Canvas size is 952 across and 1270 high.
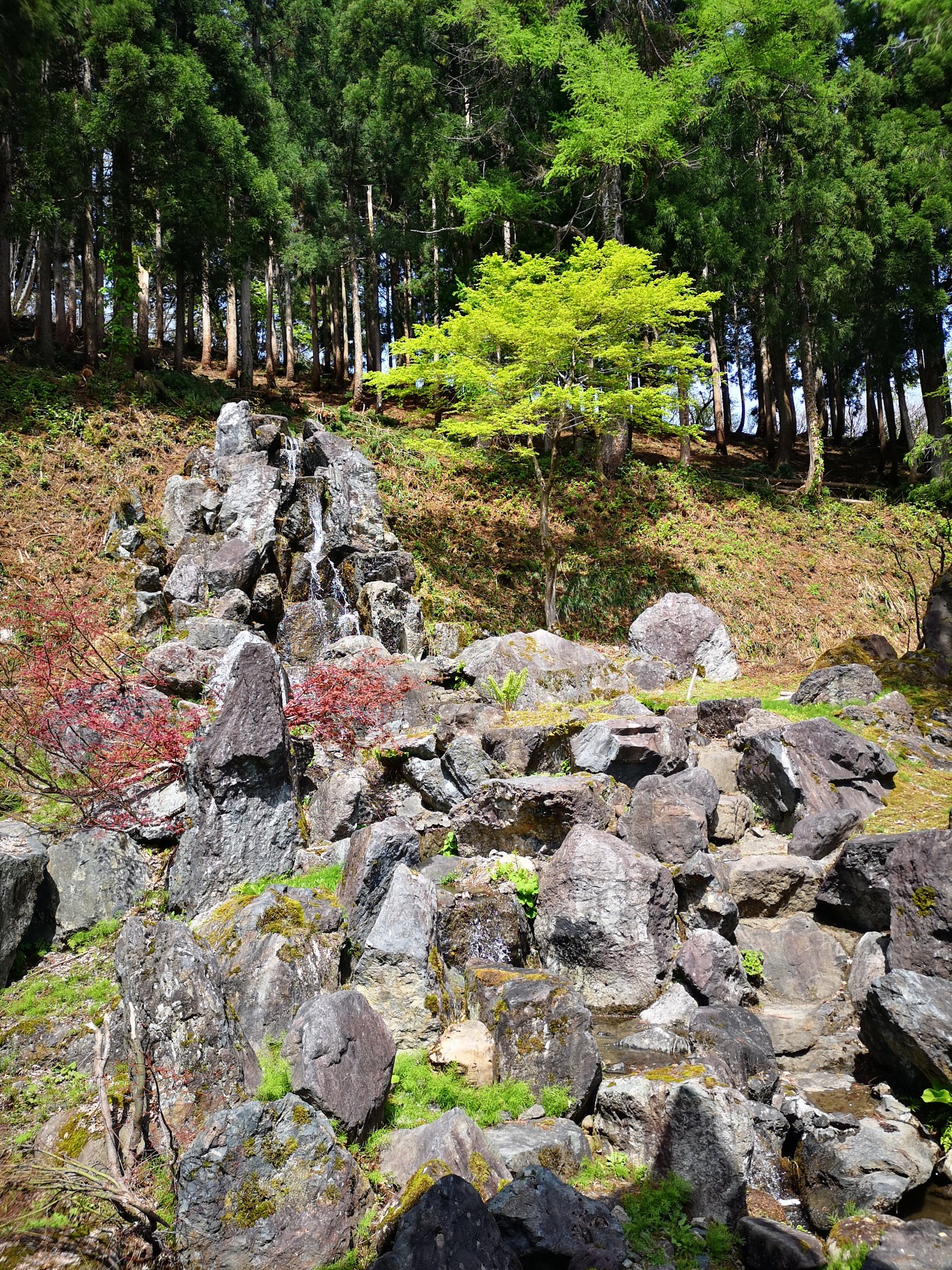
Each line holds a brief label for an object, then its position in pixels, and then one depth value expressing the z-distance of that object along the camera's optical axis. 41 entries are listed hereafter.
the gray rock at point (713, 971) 6.46
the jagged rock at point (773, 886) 7.76
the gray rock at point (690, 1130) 4.49
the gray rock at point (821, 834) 8.39
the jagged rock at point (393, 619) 14.54
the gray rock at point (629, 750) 9.23
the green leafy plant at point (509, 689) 11.17
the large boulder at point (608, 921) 6.56
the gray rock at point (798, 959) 6.95
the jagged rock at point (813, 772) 8.97
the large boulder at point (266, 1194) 3.66
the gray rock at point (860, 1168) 4.57
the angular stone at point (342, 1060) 4.32
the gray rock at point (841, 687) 12.19
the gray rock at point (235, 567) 13.63
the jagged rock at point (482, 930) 6.45
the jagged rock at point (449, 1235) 3.42
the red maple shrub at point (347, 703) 10.10
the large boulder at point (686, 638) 15.50
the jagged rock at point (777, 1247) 3.97
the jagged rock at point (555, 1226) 3.88
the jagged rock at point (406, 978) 5.63
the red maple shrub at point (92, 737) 8.30
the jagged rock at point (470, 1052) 5.27
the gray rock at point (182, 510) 14.91
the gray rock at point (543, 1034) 5.25
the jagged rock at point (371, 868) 6.26
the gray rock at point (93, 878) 6.93
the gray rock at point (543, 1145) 4.52
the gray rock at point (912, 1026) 5.16
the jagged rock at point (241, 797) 7.09
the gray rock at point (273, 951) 5.30
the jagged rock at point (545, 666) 12.24
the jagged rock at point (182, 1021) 4.57
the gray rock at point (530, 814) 7.89
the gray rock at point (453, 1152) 4.14
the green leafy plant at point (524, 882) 7.11
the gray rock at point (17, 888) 6.22
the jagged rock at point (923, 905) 6.01
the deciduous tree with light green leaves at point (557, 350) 14.68
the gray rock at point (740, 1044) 5.39
